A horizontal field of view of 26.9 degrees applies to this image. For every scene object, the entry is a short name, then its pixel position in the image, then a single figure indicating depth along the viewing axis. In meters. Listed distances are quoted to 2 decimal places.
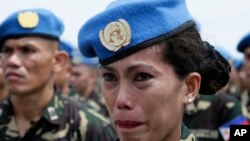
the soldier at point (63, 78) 7.16
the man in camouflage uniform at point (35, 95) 3.83
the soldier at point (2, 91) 5.50
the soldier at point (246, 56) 6.16
